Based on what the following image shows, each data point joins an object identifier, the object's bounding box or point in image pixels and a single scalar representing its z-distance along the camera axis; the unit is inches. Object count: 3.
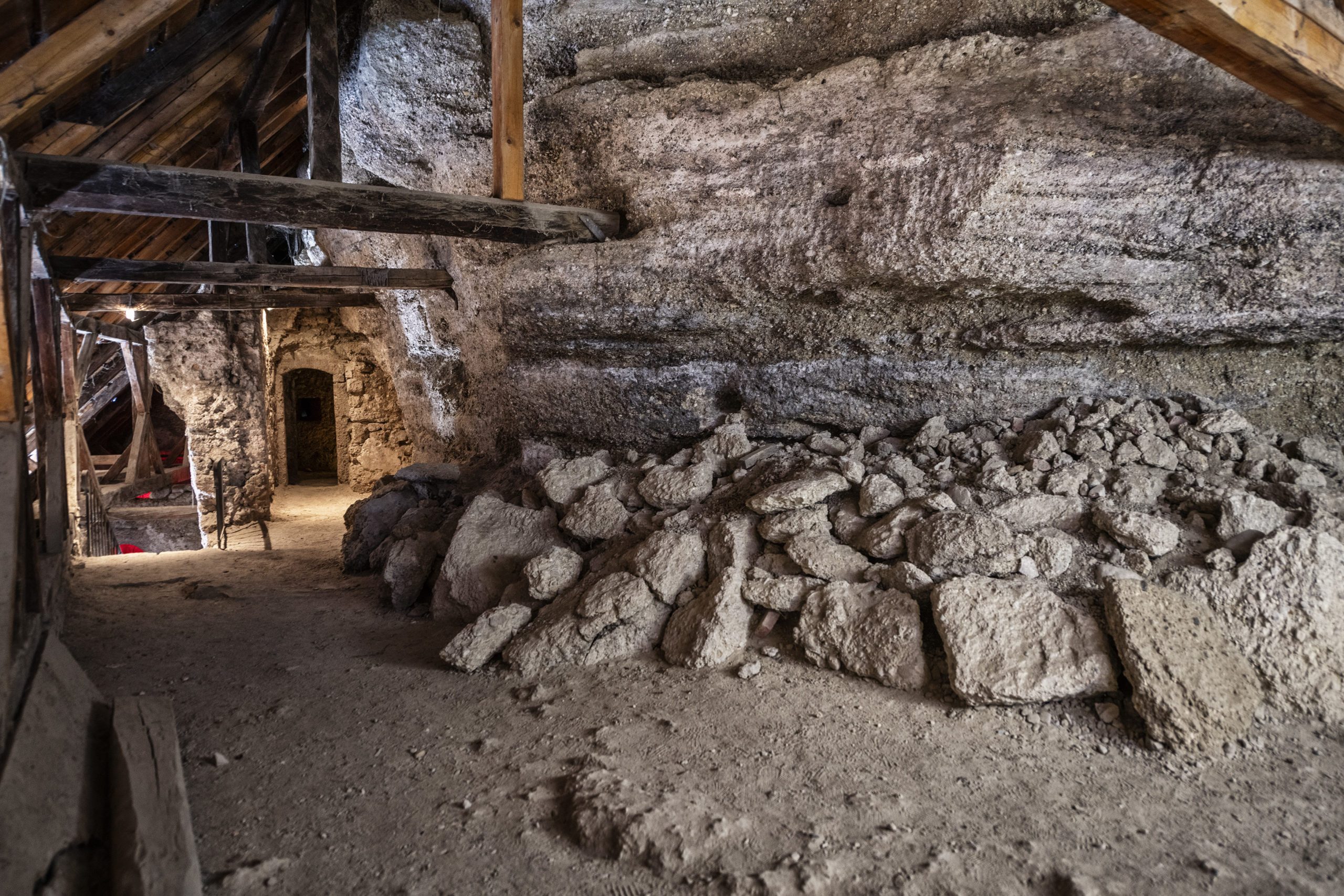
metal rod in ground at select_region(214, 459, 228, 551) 332.5
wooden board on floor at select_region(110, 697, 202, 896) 79.7
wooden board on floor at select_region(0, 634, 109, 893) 74.5
